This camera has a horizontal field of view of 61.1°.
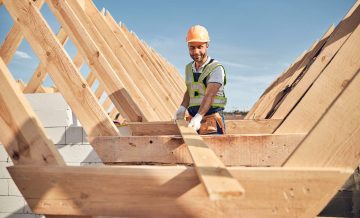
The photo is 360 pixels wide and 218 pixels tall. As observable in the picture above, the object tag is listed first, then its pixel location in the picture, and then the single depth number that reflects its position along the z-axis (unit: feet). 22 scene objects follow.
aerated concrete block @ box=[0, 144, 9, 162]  19.17
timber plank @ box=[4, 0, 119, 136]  8.79
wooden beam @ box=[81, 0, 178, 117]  17.27
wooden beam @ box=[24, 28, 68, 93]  22.82
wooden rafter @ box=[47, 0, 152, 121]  11.28
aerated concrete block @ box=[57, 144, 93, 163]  17.35
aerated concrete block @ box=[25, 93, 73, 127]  18.08
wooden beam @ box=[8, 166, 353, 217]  4.37
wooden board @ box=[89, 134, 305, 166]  7.72
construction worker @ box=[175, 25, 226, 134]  10.40
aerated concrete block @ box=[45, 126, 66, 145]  17.70
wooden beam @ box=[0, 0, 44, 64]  19.51
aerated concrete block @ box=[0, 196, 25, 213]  18.65
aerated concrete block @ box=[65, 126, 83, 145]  17.51
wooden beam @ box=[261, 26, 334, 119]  22.47
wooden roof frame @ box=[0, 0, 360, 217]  4.38
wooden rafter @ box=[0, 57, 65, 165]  5.80
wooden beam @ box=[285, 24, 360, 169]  4.41
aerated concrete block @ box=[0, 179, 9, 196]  18.90
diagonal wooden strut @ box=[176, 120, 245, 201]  3.17
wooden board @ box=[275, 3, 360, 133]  5.75
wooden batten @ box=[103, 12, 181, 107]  21.13
